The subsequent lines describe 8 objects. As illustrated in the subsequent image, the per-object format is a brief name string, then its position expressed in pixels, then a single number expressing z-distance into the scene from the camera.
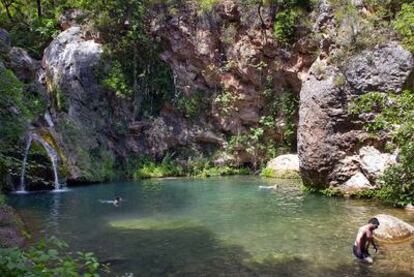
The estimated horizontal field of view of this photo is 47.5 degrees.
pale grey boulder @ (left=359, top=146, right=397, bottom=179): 20.16
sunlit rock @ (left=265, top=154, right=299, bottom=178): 29.50
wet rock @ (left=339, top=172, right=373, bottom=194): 21.05
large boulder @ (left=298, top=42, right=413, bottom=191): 20.67
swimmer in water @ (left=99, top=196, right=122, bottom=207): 21.22
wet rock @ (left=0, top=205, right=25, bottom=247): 10.65
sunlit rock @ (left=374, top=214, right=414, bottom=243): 14.11
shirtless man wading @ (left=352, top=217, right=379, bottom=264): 12.14
